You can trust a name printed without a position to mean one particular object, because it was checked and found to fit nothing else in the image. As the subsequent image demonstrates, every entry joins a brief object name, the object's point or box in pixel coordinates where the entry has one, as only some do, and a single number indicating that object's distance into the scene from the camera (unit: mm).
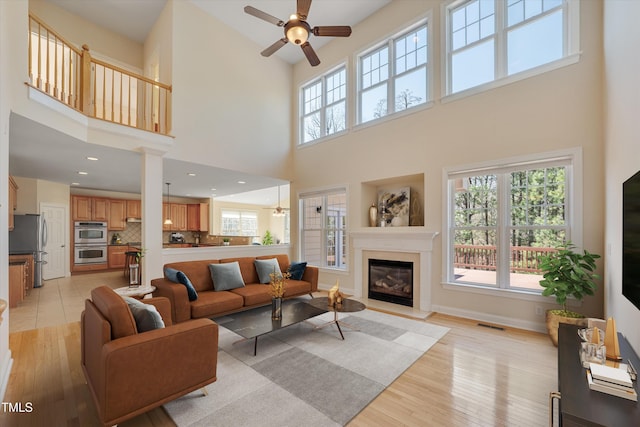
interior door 6922
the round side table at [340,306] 3436
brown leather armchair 1720
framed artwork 5191
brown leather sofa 3469
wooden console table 1258
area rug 2029
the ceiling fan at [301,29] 3064
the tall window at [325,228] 6113
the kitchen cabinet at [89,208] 8008
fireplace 4867
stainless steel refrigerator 5988
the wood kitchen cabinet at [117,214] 8727
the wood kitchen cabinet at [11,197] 5146
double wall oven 7965
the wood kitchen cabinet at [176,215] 9680
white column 4402
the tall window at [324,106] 6113
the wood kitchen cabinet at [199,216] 10391
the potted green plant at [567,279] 3039
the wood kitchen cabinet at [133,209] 9067
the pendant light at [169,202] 9637
